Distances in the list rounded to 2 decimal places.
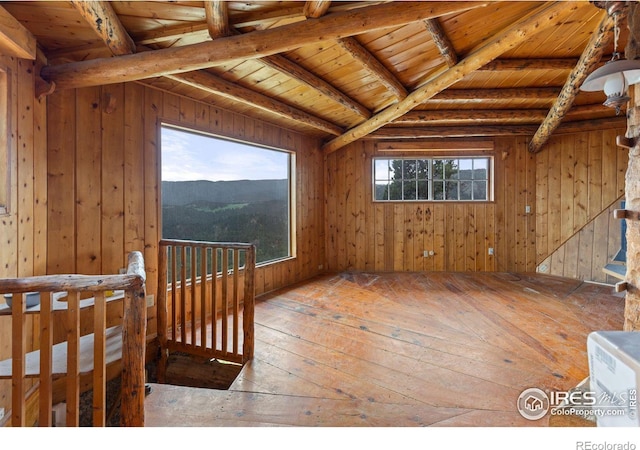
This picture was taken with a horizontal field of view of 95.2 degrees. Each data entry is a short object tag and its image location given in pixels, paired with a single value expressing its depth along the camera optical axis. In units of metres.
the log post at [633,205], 1.76
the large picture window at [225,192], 3.12
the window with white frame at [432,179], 5.04
